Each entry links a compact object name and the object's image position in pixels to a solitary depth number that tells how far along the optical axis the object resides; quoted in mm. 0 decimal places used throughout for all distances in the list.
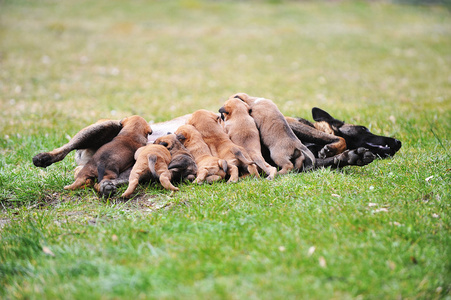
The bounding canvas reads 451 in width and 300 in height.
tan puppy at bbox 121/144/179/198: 8268
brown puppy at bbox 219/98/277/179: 9211
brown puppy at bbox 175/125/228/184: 8815
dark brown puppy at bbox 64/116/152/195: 8531
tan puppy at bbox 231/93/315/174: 9406
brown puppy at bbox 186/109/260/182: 8961
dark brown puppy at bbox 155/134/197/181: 8875
